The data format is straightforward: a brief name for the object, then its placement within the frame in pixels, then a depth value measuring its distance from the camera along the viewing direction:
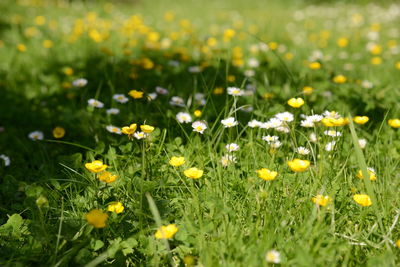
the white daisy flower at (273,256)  1.30
